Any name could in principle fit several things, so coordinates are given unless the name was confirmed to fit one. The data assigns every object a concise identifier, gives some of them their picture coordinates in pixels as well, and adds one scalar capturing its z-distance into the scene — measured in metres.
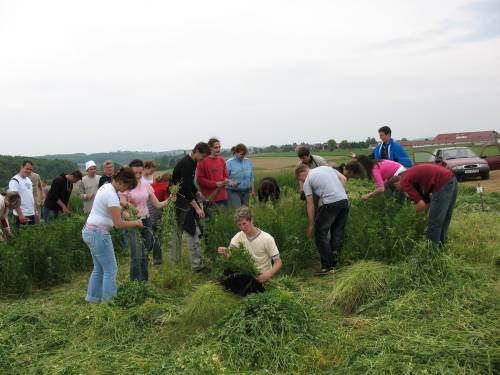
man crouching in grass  4.43
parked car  17.16
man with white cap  8.71
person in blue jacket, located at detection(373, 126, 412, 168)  7.57
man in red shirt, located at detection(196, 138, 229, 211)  6.95
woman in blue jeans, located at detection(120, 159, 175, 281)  5.68
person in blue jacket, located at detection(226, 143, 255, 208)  7.73
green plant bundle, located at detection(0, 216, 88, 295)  6.21
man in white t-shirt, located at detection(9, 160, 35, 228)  8.46
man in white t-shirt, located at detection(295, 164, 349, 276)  6.06
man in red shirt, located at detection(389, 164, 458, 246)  5.30
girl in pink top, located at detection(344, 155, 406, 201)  5.95
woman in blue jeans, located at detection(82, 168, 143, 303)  4.89
